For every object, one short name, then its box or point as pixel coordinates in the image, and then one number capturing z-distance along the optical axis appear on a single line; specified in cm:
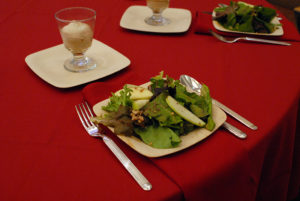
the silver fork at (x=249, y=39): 110
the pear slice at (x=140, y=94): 70
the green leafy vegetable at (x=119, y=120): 61
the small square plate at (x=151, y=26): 117
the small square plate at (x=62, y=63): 87
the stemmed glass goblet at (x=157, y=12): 119
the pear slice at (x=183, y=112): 64
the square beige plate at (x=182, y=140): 59
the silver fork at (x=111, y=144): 55
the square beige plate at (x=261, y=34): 112
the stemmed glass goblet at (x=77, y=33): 87
